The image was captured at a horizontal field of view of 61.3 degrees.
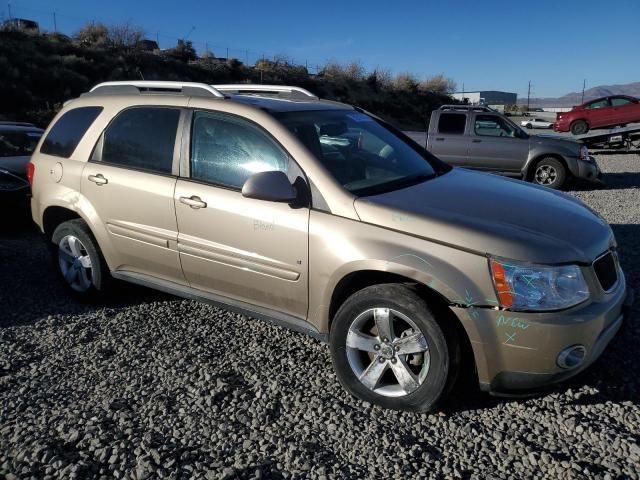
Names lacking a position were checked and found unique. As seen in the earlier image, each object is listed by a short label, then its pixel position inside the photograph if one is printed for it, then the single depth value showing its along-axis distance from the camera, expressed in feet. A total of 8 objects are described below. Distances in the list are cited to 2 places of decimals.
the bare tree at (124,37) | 107.76
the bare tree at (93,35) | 101.35
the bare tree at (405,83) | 181.47
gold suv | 9.20
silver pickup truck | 35.96
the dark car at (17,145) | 23.15
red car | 68.49
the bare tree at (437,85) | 207.75
